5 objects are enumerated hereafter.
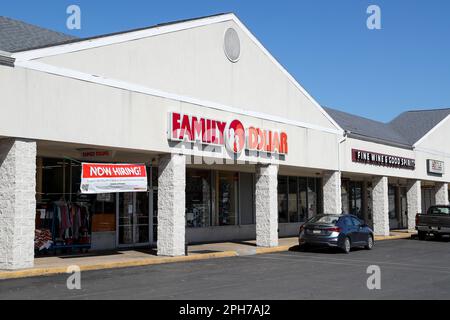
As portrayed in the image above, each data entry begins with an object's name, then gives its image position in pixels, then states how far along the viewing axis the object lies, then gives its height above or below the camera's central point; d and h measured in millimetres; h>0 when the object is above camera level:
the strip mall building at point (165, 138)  14219 +2202
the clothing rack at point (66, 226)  18484 -671
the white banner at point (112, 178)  16366 +822
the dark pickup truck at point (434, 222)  28750 -1060
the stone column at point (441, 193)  39906 +583
